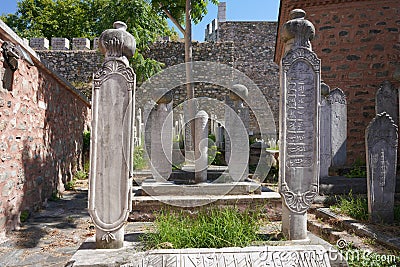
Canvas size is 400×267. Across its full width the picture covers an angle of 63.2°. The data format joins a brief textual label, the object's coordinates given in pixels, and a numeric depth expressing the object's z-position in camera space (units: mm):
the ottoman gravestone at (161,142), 5578
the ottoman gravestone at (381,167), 4133
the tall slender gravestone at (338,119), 6402
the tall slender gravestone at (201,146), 4871
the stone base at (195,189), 4578
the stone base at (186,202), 4348
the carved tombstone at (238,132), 5684
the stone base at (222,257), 2568
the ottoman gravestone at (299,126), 3182
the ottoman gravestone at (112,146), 2918
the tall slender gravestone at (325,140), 5875
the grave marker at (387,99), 6230
